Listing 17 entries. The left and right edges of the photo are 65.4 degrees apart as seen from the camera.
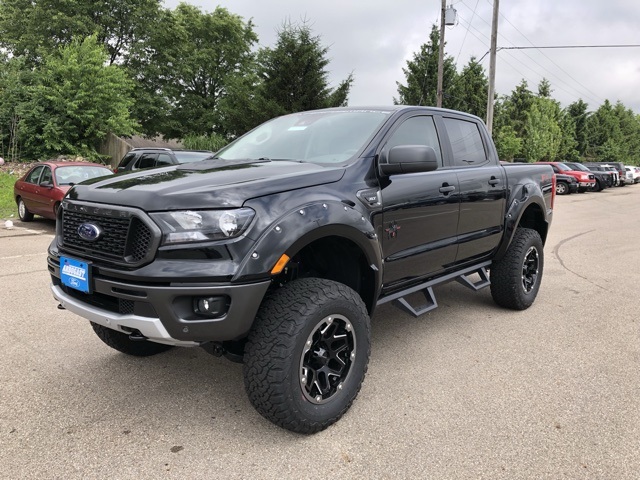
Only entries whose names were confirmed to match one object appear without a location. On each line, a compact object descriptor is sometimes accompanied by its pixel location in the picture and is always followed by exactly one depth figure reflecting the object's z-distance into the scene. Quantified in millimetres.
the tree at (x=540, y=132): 40594
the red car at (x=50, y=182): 10062
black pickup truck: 2418
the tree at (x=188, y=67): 32625
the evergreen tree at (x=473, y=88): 37716
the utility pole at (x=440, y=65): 20750
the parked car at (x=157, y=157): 11344
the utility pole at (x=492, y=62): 22062
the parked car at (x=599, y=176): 27123
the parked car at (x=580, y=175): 25688
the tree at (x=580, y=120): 52094
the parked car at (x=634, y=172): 37284
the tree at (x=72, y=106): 18938
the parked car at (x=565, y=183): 25281
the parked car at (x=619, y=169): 32188
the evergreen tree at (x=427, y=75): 32500
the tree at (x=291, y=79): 22109
